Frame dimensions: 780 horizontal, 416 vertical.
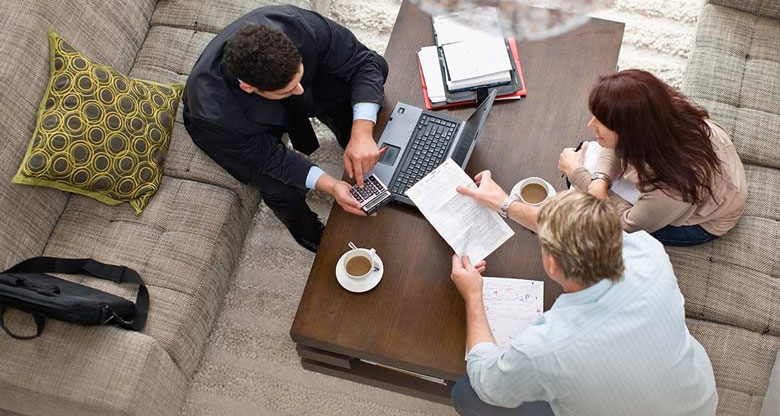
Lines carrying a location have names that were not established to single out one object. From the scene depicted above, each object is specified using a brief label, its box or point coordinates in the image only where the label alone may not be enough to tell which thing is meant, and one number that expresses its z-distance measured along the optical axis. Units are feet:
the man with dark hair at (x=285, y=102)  6.30
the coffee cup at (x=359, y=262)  6.07
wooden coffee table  5.92
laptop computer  6.41
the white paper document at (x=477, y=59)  6.77
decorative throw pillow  6.75
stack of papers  6.77
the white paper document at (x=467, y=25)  7.07
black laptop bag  6.14
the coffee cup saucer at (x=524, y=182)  6.15
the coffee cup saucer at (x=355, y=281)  6.04
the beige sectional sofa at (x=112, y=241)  6.31
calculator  6.28
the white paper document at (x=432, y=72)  6.82
